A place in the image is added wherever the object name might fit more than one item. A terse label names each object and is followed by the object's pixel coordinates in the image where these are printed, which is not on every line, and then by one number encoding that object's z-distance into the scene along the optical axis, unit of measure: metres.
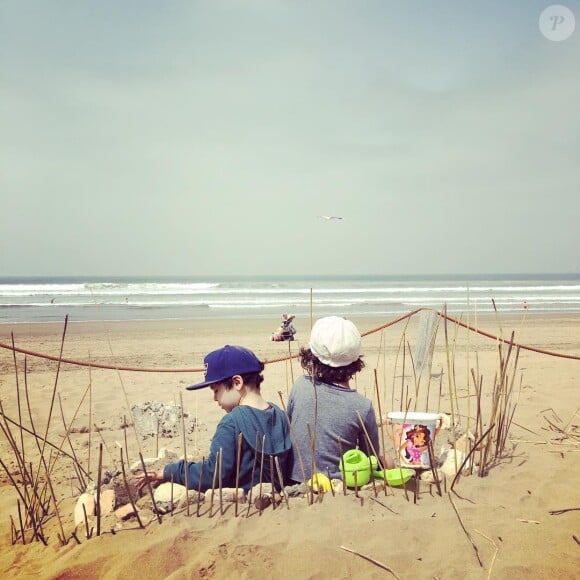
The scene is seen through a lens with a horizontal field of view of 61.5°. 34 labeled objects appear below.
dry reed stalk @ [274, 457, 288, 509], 1.98
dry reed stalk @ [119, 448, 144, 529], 1.86
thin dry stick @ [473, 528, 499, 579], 1.62
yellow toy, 2.14
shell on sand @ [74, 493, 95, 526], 2.11
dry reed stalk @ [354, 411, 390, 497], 2.16
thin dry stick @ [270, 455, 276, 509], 1.97
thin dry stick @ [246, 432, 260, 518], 1.99
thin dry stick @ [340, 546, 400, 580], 1.62
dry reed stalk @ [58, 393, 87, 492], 2.49
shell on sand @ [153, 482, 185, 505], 2.13
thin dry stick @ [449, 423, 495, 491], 2.16
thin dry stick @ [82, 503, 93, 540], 1.91
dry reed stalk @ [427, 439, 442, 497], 2.10
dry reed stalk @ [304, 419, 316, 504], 2.05
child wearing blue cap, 2.13
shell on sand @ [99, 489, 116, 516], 2.15
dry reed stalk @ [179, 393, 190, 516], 1.99
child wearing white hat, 2.31
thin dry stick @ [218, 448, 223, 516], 1.97
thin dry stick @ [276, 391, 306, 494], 2.15
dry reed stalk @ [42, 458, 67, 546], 1.92
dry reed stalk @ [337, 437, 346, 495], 2.04
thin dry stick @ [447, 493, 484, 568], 1.68
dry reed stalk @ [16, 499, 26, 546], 2.02
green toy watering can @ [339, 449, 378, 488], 2.18
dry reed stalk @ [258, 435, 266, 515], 1.98
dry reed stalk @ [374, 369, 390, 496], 2.16
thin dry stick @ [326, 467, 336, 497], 2.10
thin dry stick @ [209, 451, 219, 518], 2.00
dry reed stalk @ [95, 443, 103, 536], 1.85
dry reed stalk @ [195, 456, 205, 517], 1.99
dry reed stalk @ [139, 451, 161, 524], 1.93
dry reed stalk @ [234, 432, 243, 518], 1.95
